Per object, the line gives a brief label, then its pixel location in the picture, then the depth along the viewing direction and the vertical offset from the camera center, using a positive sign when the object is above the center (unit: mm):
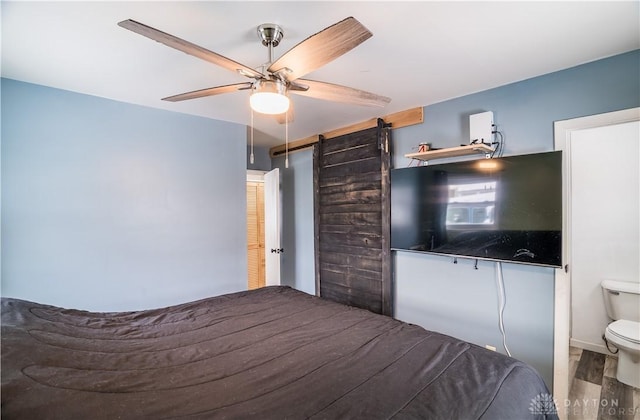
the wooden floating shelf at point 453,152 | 2266 +438
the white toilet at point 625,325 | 2236 -1002
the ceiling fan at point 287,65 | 1133 +667
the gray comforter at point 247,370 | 1042 -705
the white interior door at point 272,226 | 4039 -250
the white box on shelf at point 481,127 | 2293 +609
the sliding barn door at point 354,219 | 3014 -135
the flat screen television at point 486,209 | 2008 -30
